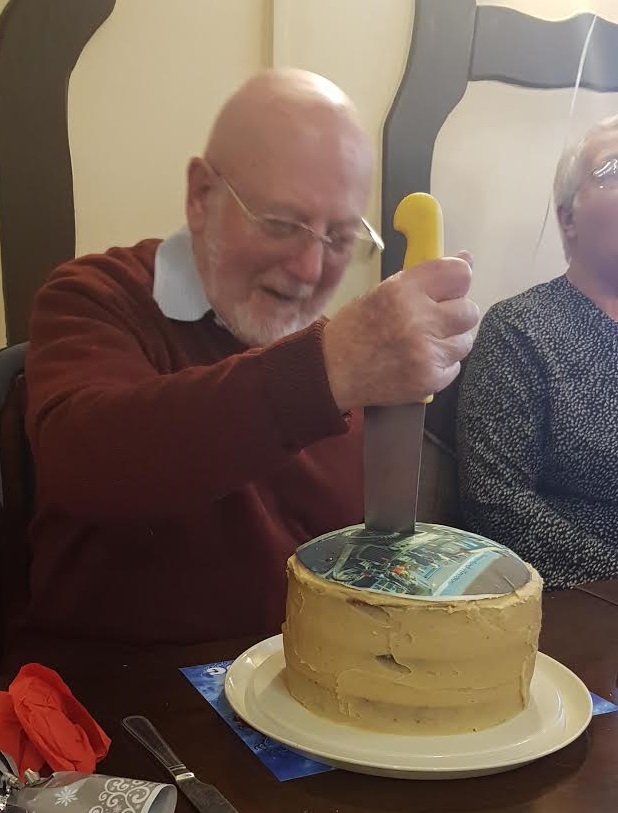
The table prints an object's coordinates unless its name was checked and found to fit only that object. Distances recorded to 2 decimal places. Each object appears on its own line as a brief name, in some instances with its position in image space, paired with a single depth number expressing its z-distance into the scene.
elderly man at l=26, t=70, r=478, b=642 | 0.75
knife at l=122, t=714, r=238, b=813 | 0.59
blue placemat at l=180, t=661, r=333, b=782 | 0.64
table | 0.61
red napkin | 0.63
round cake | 0.66
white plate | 0.63
